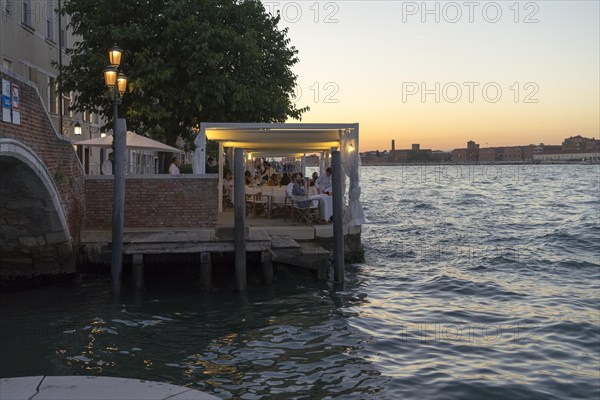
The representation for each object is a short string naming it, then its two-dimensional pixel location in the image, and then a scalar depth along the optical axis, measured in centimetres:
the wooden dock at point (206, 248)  1210
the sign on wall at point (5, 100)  983
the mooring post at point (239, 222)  1215
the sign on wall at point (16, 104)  1020
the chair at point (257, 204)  1914
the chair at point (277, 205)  1861
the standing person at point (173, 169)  1884
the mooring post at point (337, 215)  1326
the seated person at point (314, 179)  1926
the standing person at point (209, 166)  2274
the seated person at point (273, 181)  2450
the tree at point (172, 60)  2103
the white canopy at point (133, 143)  1799
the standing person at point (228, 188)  2194
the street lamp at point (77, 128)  2421
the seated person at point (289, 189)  1723
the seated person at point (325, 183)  1758
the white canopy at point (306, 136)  1519
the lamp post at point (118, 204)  1177
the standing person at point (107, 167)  1967
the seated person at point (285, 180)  2220
